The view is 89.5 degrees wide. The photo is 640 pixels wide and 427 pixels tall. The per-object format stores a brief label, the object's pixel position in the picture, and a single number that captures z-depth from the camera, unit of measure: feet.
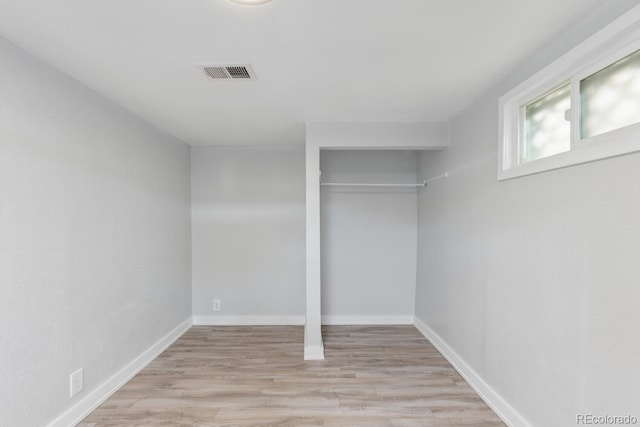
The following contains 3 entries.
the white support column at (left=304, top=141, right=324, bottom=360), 9.95
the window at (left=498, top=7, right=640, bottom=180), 4.34
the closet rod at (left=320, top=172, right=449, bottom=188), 10.14
